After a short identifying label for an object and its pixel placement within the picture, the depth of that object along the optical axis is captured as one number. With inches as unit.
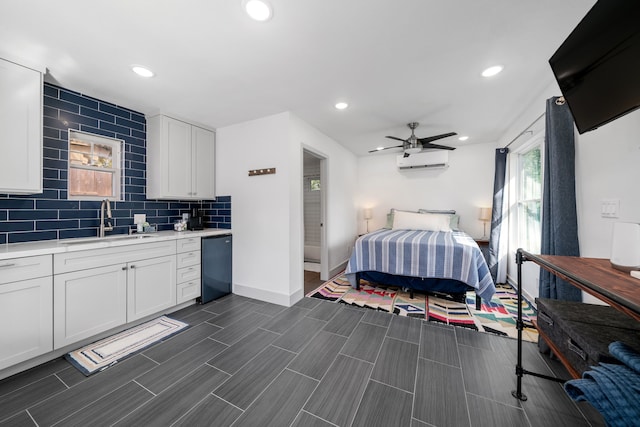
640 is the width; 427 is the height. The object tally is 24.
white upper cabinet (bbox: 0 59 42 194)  72.2
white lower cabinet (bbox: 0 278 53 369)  64.2
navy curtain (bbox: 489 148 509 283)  146.6
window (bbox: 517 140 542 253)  117.0
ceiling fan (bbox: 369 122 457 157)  136.2
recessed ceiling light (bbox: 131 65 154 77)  79.3
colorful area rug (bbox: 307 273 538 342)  95.7
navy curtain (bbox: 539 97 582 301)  73.5
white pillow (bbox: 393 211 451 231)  165.0
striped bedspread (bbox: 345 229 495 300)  108.0
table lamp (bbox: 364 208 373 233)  209.9
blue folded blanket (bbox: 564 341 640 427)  29.5
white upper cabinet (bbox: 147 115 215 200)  115.0
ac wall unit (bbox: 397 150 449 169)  188.9
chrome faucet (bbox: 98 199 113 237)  100.2
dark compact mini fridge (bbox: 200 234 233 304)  118.0
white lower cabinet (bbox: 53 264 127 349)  73.8
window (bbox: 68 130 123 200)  97.3
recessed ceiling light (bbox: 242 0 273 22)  54.8
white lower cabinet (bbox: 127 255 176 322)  91.4
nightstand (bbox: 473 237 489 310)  155.7
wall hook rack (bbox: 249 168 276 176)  117.7
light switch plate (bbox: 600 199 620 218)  61.0
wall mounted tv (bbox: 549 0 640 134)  41.9
